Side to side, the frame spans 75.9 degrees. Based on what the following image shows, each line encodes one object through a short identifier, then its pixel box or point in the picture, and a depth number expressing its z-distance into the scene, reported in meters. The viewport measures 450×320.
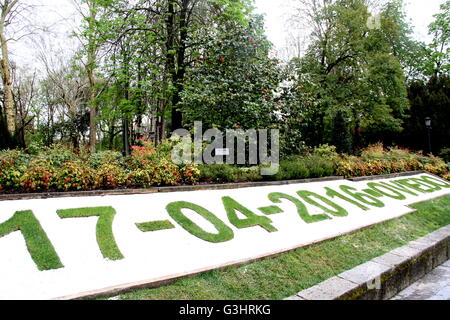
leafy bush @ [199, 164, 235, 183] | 7.17
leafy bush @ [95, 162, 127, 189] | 5.71
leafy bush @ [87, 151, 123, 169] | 6.80
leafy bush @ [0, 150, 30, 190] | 5.20
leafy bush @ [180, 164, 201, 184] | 6.74
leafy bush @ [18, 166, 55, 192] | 5.13
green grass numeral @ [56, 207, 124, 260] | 3.72
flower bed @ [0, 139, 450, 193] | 5.30
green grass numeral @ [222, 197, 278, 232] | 5.13
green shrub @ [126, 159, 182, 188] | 6.09
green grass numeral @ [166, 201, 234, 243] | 4.54
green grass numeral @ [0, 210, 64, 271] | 3.37
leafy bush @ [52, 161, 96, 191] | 5.34
